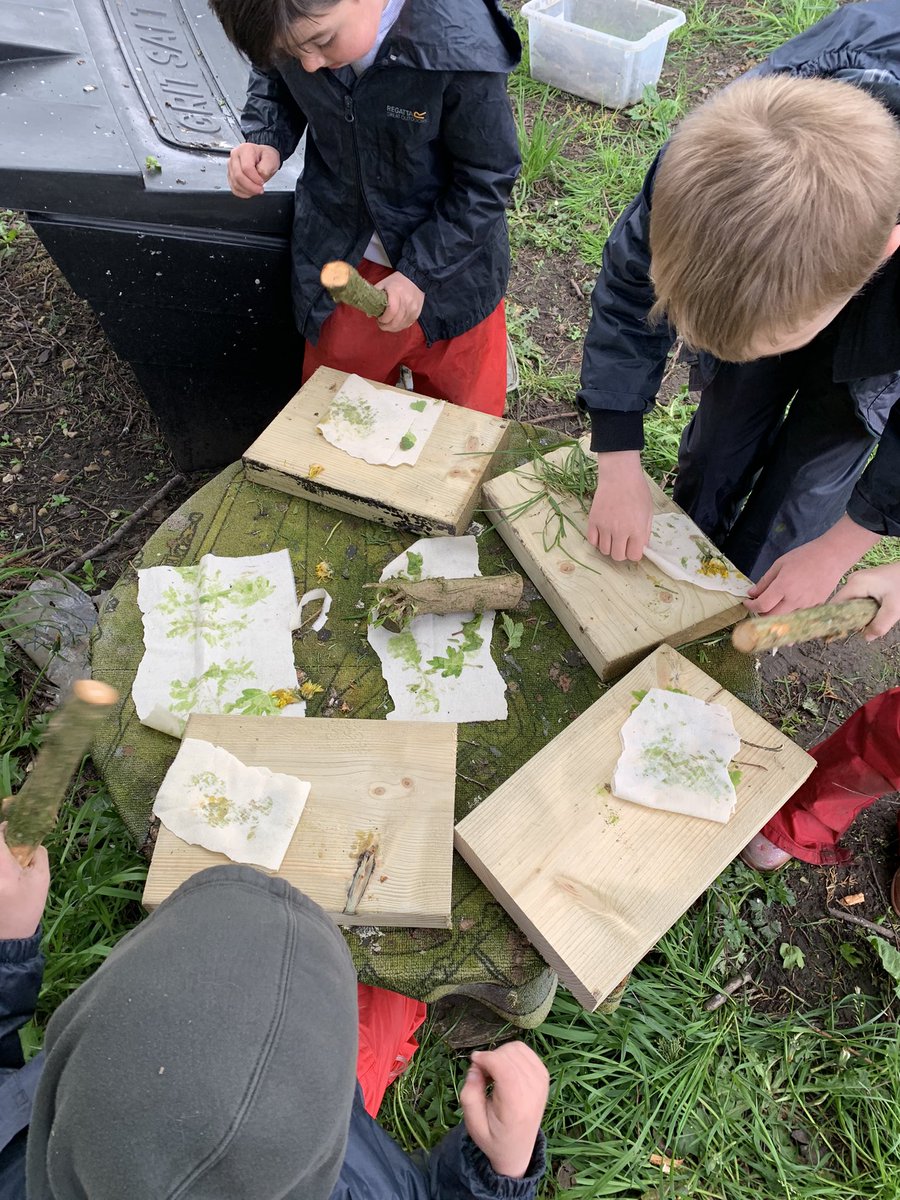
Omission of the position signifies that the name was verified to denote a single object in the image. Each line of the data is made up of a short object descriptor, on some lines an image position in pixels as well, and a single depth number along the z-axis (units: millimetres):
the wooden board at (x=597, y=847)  1353
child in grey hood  751
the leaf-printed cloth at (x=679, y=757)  1486
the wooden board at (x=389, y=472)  1901
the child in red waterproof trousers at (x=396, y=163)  1700
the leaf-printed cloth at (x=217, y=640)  1676
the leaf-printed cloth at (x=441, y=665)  1688
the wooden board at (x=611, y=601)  1708
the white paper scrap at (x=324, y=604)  1799
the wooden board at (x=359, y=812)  1377
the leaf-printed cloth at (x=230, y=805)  1409
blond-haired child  1196
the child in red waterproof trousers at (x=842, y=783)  1912
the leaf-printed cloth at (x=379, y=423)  1958
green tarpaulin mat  1425
